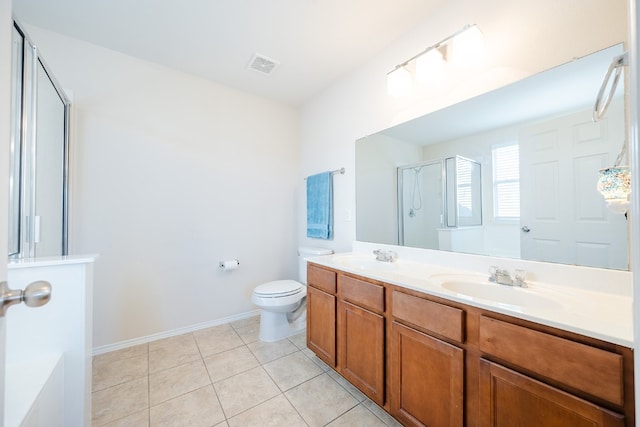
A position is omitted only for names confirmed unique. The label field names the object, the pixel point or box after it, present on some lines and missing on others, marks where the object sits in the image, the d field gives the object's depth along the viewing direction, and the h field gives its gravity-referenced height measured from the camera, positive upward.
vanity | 0.73 -0.51
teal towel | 2.46 +0.10
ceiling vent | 2.11 +1.35
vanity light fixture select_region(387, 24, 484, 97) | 1.41 +0.99
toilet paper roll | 2.45 -0.49
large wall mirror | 1.07 +0.23
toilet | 2.12 -0.83
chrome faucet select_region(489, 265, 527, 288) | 1.18 -0.31
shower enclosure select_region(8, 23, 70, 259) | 1.20 +0.34
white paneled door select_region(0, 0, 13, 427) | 0.54 +0.19
